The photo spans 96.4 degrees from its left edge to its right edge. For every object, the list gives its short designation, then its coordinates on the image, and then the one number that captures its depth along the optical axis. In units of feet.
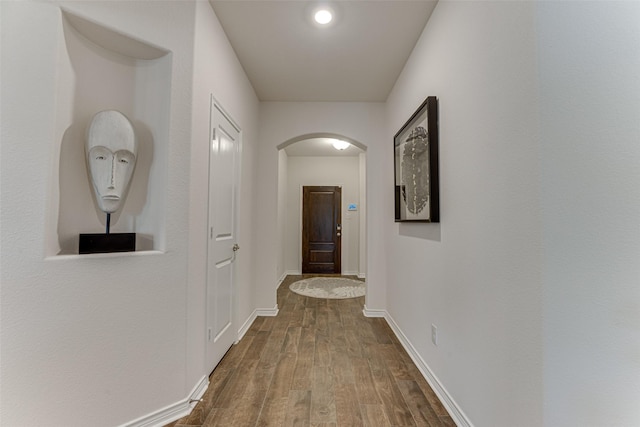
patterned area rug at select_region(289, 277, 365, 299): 15.53
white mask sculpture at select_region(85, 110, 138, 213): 4.91
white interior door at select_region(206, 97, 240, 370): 7.12
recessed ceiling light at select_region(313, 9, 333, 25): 6.90
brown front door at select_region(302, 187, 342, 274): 21.85
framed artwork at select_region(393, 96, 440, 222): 6.55
